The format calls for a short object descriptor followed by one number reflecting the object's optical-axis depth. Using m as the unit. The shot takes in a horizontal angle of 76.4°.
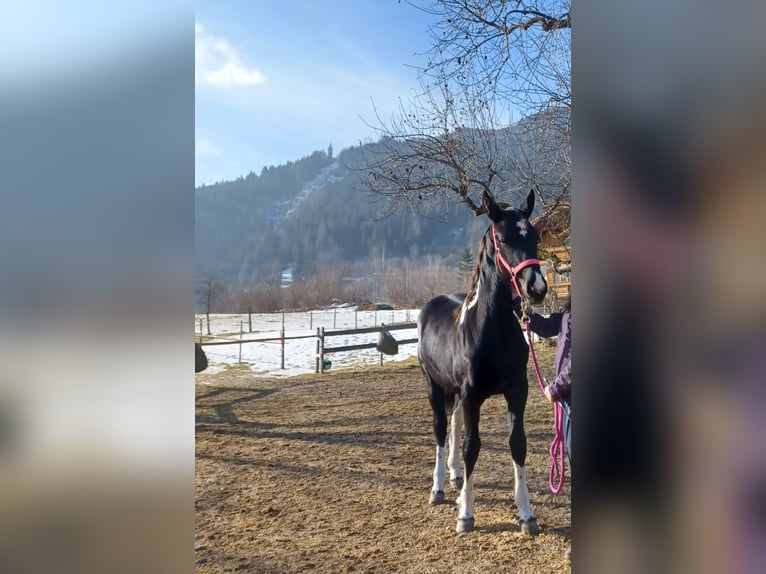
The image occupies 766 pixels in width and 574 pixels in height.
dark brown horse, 2.44
